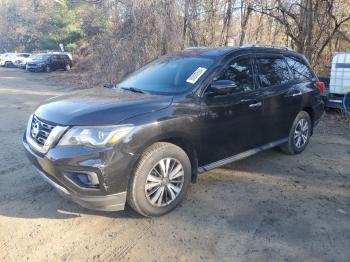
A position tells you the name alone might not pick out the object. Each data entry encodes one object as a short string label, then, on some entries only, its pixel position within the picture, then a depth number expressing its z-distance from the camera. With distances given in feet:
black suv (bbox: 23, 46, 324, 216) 10.68
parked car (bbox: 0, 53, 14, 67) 109.50
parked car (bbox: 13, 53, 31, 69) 103.58
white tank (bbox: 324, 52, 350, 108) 27.48
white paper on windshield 13.34
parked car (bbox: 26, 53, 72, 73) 86.89
